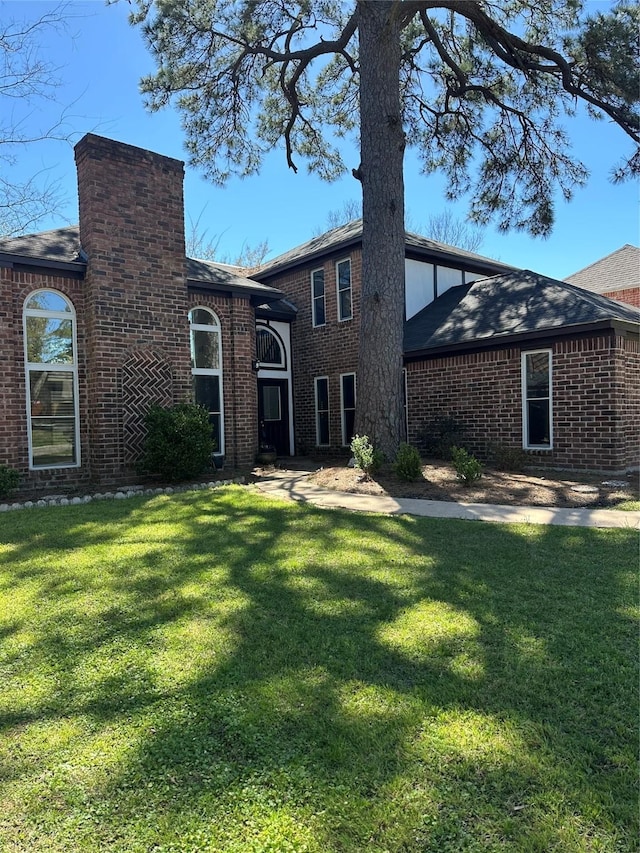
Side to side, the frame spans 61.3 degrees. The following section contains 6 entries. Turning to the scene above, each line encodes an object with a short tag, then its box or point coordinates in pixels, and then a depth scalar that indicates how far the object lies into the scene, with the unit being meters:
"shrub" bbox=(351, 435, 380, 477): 8.88
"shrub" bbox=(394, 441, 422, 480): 8.45
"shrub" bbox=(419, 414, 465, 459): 11.83
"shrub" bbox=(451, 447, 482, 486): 8.07
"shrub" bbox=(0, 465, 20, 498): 7.93
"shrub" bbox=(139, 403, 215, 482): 9.20
